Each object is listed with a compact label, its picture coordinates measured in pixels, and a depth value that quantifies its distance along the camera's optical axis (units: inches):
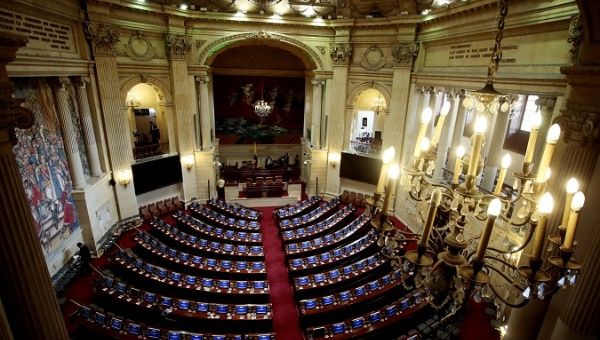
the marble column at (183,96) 527.2
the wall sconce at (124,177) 499.6
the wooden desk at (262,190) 644.7
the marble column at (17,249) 139.9
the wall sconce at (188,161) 580.8
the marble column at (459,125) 460.8
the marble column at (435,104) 485.7
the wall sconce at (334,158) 627.8
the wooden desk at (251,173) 720.8
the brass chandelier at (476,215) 105.5
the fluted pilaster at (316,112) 622.1
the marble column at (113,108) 440.1
